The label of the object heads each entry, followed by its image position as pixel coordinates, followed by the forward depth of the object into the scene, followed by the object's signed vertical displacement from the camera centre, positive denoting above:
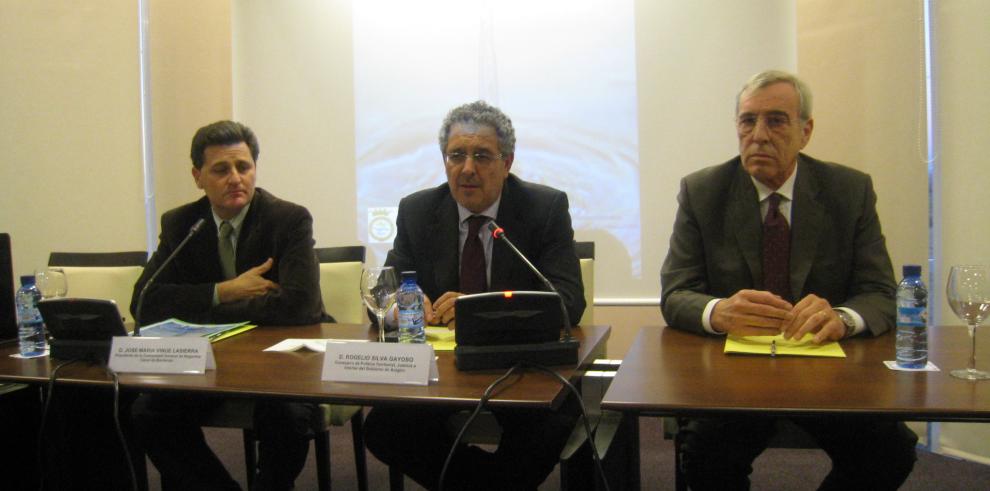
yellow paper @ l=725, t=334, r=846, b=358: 1.55 -0.28
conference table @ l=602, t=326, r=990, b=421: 1.16 -0.29
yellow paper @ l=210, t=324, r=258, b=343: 1.99 -0.29
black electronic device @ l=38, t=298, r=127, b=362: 1.75 -0.22
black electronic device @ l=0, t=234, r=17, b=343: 2.06 -0.18
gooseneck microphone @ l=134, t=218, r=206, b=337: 1.93 -0.17
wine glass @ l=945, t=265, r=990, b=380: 1.41 -0.15
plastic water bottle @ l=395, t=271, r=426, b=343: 1.77 -0.21
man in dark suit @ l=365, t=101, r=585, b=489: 2.20 +0.00
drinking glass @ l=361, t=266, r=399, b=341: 1.80 -0.14
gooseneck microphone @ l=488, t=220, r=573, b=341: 1.51 -0.07
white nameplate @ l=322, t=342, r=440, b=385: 1.43 -0.27
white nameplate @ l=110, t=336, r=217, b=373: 1.59 -0.27
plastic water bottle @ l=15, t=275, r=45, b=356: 1.90 -0.24
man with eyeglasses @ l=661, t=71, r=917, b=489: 1.93 -0.02
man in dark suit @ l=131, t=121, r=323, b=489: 1.94 -0.17
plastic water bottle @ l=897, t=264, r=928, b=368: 1.44 -0.21
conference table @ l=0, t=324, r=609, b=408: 1.33 -0.31
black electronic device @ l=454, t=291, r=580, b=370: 1.50 -0.22
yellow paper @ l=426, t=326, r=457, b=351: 1.77 -0.29
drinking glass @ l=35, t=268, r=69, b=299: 2.13 -0.14
